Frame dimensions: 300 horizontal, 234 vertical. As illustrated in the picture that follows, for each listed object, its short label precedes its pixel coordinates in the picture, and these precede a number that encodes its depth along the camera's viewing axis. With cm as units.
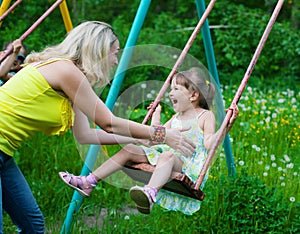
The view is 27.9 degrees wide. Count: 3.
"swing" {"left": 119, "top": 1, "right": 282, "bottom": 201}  305
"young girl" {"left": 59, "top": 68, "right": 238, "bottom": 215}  322
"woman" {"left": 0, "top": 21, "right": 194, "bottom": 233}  280
